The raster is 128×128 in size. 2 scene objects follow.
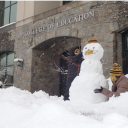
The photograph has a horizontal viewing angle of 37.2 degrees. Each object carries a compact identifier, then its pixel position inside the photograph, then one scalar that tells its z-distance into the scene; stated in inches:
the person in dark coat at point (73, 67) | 181.3
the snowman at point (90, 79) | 136.9
